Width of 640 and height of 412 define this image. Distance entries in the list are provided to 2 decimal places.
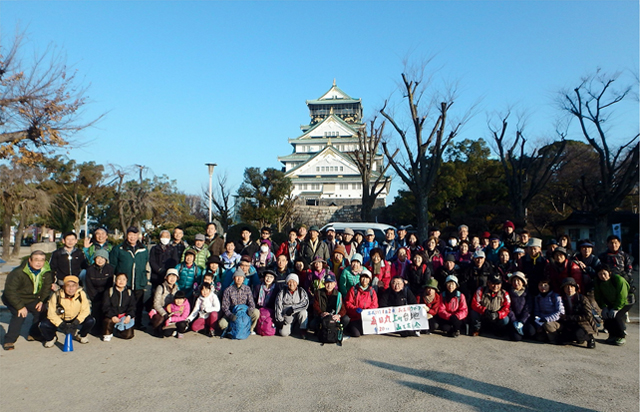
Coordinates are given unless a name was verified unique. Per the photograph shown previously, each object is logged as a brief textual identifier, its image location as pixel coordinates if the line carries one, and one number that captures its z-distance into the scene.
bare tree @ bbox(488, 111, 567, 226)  21.14
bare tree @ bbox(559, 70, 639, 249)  16.73
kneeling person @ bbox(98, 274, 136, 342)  6.42
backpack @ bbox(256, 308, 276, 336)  6.81
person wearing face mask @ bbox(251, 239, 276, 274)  8.00
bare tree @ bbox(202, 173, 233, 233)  25.31
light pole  19.66
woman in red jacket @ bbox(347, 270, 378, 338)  6.79
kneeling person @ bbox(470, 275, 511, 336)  6.76
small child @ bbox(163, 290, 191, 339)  6.61
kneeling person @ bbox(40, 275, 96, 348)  6.04
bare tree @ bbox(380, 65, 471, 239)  16.22
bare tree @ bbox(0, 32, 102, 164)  9.48
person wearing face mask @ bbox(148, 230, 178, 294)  7.31
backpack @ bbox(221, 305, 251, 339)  6.61
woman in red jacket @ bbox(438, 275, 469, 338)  6.84
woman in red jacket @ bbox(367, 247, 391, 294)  7.48
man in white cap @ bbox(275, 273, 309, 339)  6.79
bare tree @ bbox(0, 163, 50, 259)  19.48
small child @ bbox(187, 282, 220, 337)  6.75
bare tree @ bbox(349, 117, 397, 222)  21.83
